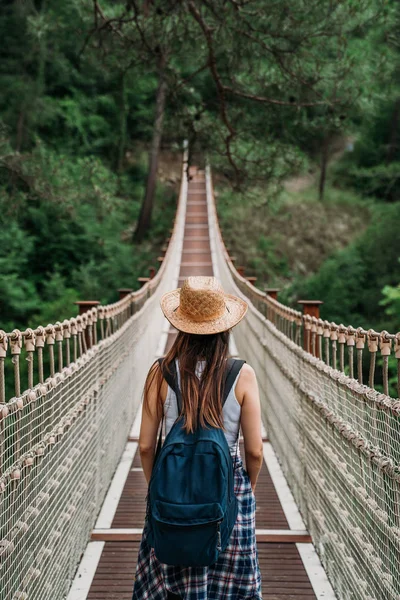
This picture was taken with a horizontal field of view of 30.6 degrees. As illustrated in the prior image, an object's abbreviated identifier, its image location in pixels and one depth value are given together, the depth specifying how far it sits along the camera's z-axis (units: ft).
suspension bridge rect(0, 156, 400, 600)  7.02
